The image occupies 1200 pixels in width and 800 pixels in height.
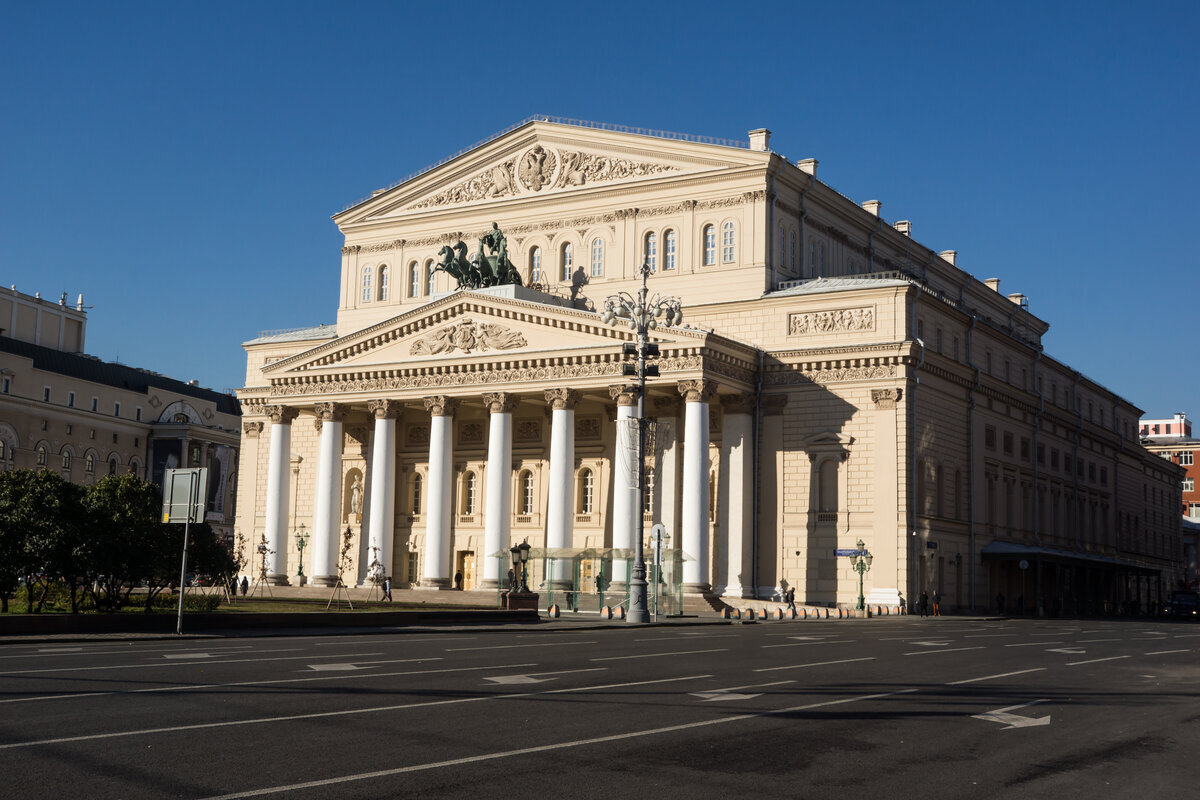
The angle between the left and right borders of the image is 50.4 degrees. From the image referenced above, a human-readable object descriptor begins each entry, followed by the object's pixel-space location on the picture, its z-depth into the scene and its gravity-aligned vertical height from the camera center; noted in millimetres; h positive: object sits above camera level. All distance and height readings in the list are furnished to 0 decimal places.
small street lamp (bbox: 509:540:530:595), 49219 -129
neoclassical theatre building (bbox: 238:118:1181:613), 56469 +7581
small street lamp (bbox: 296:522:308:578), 66688 +434
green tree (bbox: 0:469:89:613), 31688 +255
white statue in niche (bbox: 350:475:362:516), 68562 +2992
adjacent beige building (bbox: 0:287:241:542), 100812 +11595
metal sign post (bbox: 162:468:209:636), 28156 +1156
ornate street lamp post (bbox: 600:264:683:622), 40469 +6160
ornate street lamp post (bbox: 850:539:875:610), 53847 +81
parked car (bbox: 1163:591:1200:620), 75500 -1936
